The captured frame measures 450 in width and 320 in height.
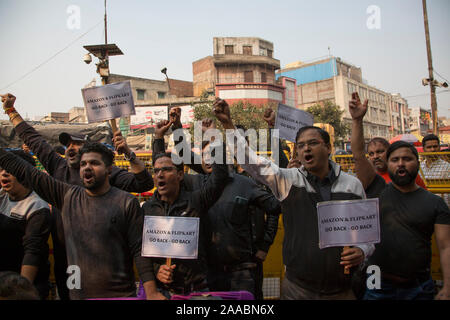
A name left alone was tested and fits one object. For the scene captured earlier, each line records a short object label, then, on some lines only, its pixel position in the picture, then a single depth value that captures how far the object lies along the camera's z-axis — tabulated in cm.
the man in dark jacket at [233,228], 294
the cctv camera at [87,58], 957
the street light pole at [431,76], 1566
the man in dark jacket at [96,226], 236
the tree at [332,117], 3181
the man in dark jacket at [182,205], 246
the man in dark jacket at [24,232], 260
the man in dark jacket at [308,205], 226
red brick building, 3516
